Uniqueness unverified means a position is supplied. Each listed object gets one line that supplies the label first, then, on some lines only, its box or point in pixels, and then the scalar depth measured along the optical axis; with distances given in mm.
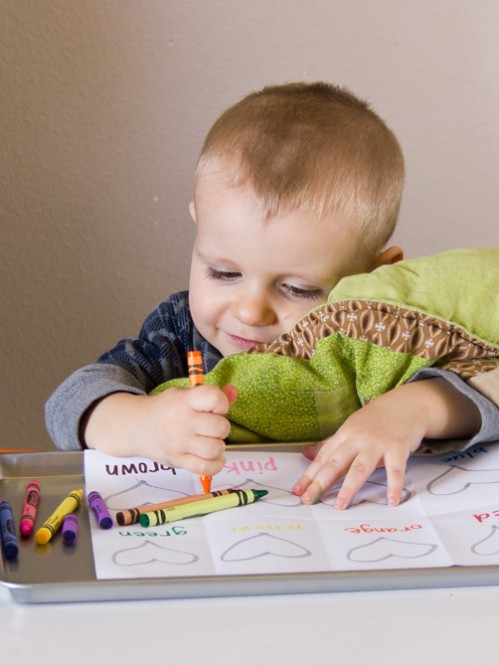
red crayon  921
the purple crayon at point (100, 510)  928
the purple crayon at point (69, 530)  909
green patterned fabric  1090
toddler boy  1095
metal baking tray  850
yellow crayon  907
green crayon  930
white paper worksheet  885
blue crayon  888
